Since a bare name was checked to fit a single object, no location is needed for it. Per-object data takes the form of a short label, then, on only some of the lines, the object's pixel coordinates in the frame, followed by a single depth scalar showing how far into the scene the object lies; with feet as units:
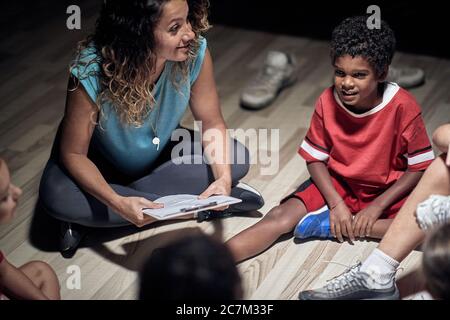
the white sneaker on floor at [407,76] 10.29
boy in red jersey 7.10
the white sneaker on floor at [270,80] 10.22
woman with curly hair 6.90
